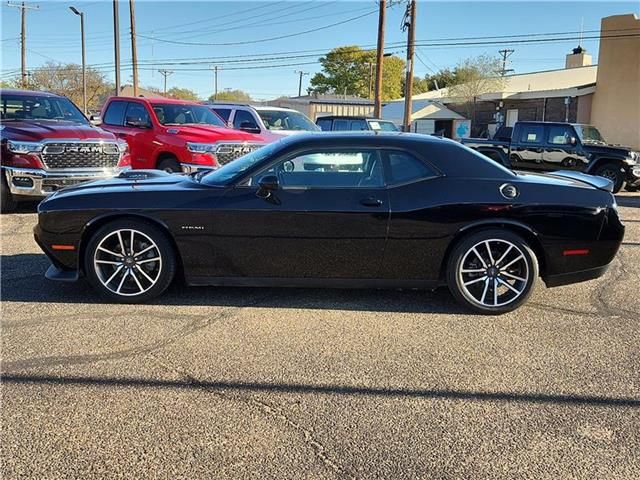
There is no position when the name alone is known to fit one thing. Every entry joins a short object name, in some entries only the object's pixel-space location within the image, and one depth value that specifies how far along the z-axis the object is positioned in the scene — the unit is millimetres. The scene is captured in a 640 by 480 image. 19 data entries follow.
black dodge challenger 4605
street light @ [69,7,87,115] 43656
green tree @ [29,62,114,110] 57031
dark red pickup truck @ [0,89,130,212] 8492
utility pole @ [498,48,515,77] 69725
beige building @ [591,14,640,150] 25375
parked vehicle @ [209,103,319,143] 13789
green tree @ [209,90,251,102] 99275
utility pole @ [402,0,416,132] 22703
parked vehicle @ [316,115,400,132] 17234
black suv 13016
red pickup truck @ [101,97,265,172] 10227
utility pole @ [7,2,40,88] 47547
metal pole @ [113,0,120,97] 27375
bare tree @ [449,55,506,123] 39719
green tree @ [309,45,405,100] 85375
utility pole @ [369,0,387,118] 24494
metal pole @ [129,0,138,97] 31062
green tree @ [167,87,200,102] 90562
